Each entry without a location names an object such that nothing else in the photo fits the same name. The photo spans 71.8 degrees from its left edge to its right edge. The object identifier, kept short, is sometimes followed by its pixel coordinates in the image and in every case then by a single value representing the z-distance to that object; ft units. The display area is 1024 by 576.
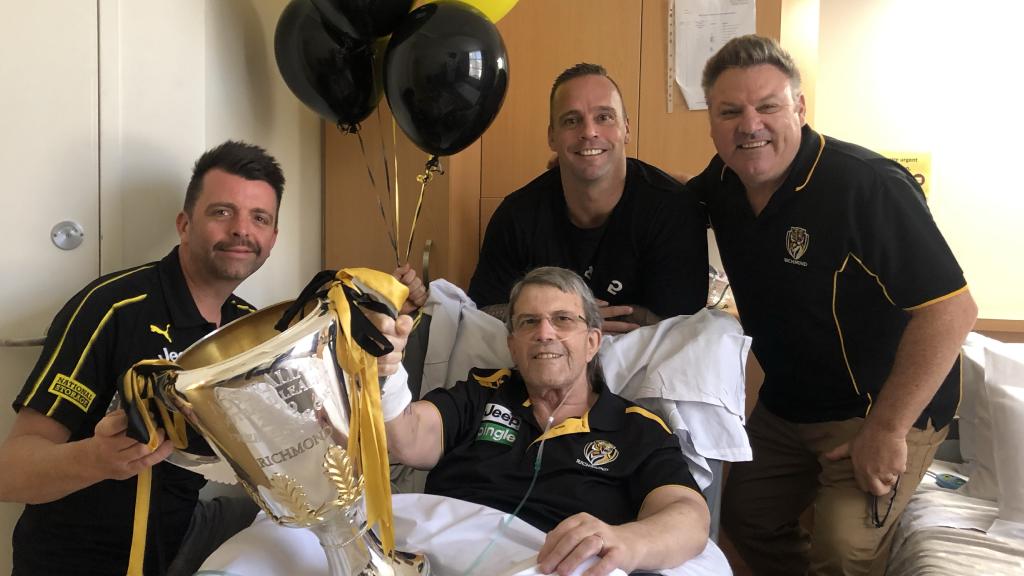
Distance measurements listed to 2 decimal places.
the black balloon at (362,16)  5.69
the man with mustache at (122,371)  4.36
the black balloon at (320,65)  6.09
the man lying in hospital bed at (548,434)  3.90
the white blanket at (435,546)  3.76
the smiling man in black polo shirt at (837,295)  5.25
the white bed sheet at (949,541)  5.24
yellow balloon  6.37
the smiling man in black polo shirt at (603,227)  6.32
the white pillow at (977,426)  6.28
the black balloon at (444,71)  5.62
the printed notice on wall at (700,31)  7.80
